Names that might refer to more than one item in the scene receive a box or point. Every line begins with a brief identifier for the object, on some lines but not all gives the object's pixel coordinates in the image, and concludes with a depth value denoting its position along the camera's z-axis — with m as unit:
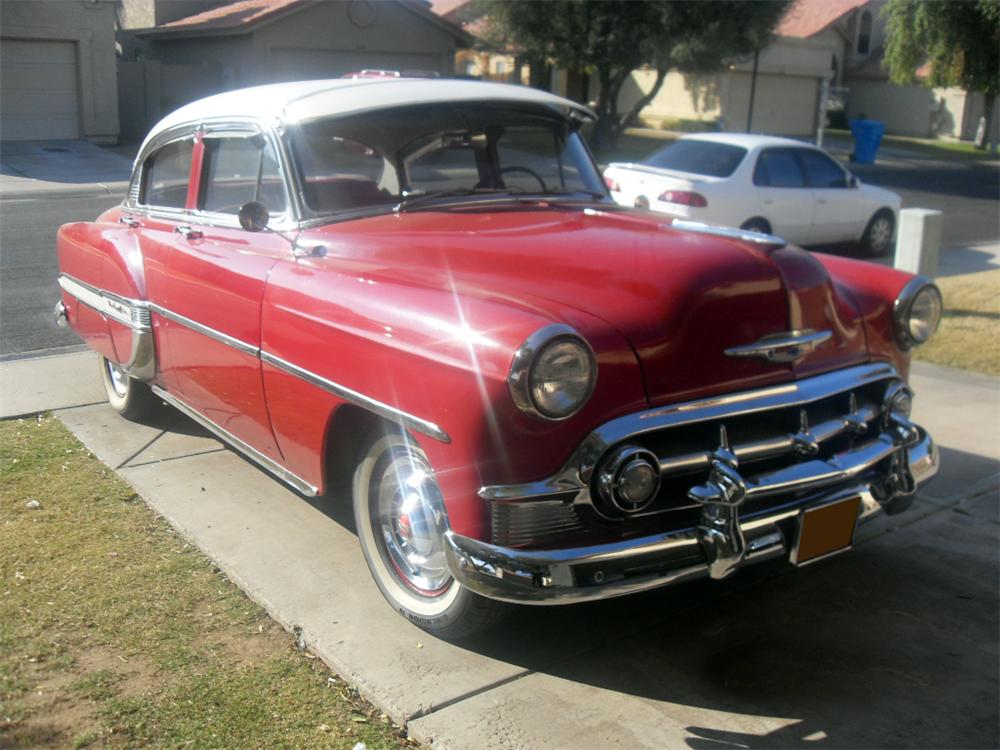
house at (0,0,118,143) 23.84
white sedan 11.39
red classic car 3.17
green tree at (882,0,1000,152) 33.28
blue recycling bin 30.25
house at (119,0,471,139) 26.98
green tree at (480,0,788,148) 25.95
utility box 8.07
